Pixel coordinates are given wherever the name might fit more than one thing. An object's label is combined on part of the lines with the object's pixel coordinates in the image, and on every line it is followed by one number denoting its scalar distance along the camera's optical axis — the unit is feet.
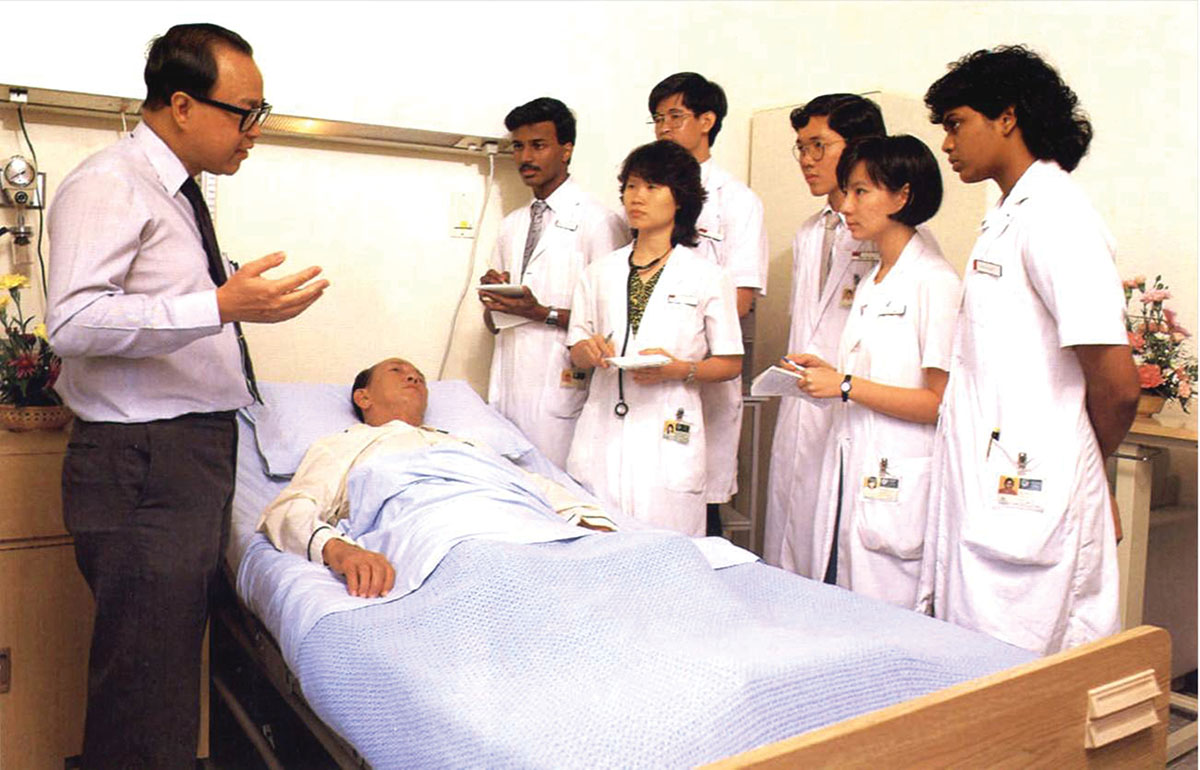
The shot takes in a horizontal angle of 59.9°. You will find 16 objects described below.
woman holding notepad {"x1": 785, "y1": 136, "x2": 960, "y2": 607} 7.73
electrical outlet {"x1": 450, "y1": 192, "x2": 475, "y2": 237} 11.39
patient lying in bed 6.47
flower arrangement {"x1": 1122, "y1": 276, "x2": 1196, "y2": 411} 9.81
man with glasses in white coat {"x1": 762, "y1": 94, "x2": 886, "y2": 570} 9.28
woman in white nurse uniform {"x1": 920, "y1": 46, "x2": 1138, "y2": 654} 6.59
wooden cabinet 7.85
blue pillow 8.91
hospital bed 4.32
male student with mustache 10.46
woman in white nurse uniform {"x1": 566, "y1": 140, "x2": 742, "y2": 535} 9.13
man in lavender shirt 6.14
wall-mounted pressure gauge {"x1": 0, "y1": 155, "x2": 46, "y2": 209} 8.88
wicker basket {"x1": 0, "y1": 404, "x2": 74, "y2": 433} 8.36
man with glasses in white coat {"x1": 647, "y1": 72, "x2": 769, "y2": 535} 10.43
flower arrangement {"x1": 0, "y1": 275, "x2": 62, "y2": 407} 8.46
